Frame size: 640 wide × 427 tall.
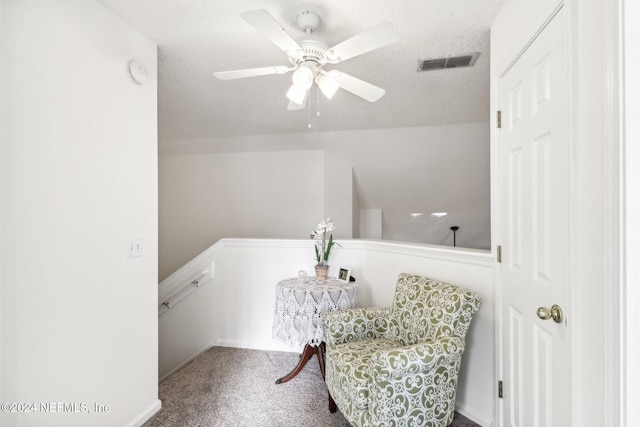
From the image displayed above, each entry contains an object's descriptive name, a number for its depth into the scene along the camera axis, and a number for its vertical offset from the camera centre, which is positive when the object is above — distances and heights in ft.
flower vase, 9.20 -1.65
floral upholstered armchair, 4.99 -2.52
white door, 3.69 -0.26
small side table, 7.45 -2.21
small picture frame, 9.37 -1.77
